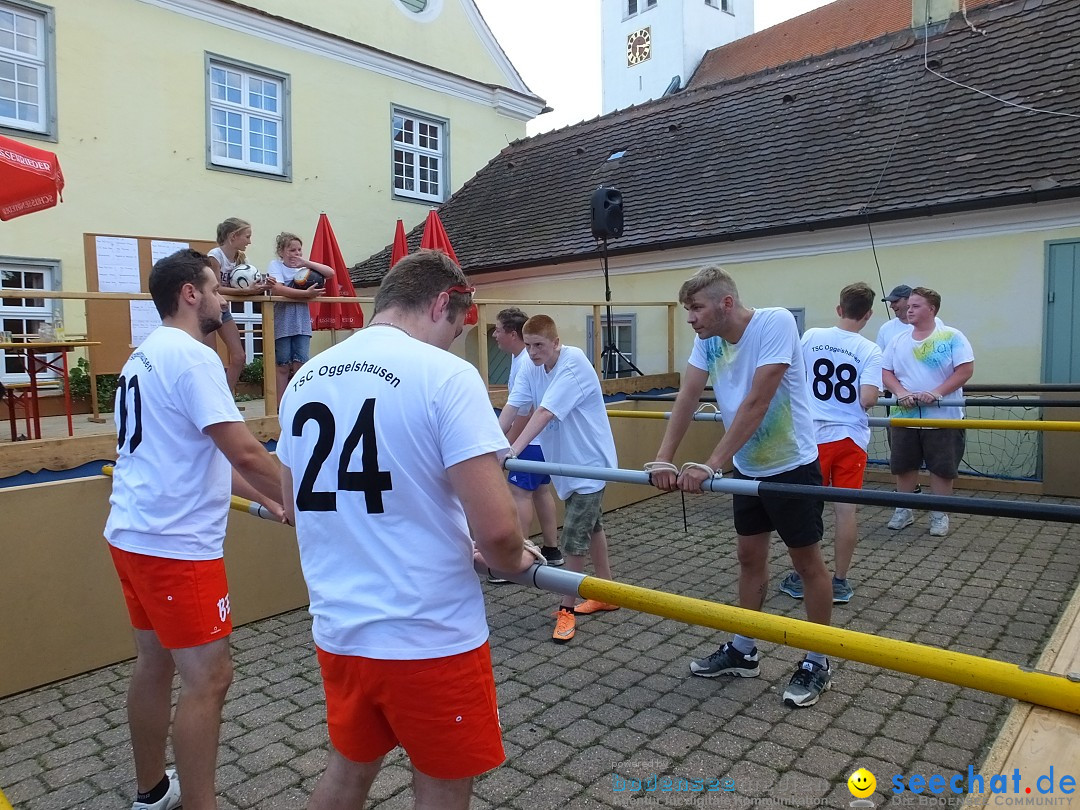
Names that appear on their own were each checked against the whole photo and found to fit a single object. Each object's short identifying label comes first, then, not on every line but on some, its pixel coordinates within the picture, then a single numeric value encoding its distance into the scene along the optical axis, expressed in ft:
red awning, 20.81
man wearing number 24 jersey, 5.70
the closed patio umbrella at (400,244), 28.91
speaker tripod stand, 31.76
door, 26.25
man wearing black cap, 21.64
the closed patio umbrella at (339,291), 24.68
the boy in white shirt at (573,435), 15.29
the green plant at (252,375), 42.45
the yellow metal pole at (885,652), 5.14
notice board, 27.84
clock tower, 113.39
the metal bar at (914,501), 6.69
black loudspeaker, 31.48
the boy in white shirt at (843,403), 15.94
